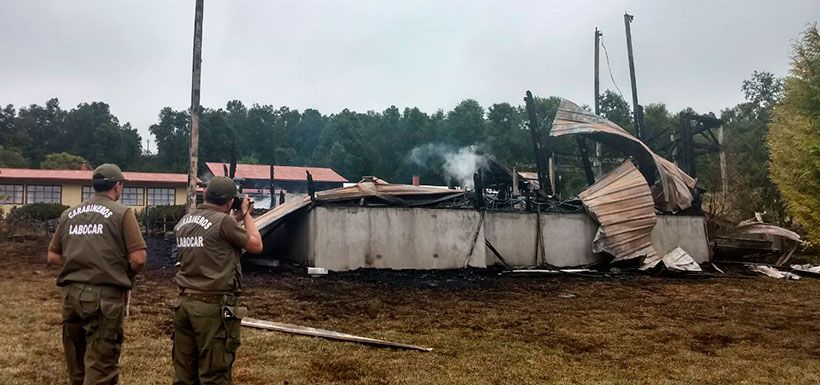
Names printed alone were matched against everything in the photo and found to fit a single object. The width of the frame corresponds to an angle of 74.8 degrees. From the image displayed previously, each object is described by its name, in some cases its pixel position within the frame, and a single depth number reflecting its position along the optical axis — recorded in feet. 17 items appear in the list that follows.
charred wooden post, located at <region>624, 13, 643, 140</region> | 68.95
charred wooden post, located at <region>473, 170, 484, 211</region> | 47.54
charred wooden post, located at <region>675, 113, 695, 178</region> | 62.39
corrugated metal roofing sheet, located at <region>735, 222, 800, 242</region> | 52.49
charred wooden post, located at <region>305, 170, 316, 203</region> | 42.43
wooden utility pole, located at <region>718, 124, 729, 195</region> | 67.05
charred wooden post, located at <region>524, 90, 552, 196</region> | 57.26
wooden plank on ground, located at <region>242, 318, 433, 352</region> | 21.00
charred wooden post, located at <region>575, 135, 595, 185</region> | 59.77
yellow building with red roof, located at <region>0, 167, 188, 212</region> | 94.53
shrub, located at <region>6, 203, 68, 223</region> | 74.50
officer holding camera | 11.62
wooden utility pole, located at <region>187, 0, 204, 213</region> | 44.21
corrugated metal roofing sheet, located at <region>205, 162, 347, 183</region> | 129.39
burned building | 44.01
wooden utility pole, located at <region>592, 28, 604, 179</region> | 68.64
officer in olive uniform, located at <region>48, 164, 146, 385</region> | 12.00
